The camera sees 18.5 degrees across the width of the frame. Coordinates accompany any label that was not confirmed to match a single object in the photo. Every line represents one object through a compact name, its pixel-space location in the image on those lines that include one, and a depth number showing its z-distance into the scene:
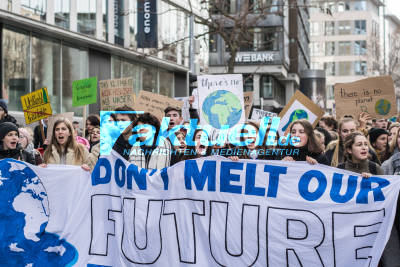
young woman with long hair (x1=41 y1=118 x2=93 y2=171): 12.78
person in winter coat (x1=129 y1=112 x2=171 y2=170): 11.80
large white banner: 9.66
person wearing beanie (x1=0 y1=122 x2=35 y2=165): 12.67
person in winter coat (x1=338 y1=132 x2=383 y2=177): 10.76
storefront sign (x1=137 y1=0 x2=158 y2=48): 47.18
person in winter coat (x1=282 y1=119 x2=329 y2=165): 11.71
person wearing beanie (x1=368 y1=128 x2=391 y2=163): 14.68
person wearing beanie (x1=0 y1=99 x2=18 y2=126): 15.76
